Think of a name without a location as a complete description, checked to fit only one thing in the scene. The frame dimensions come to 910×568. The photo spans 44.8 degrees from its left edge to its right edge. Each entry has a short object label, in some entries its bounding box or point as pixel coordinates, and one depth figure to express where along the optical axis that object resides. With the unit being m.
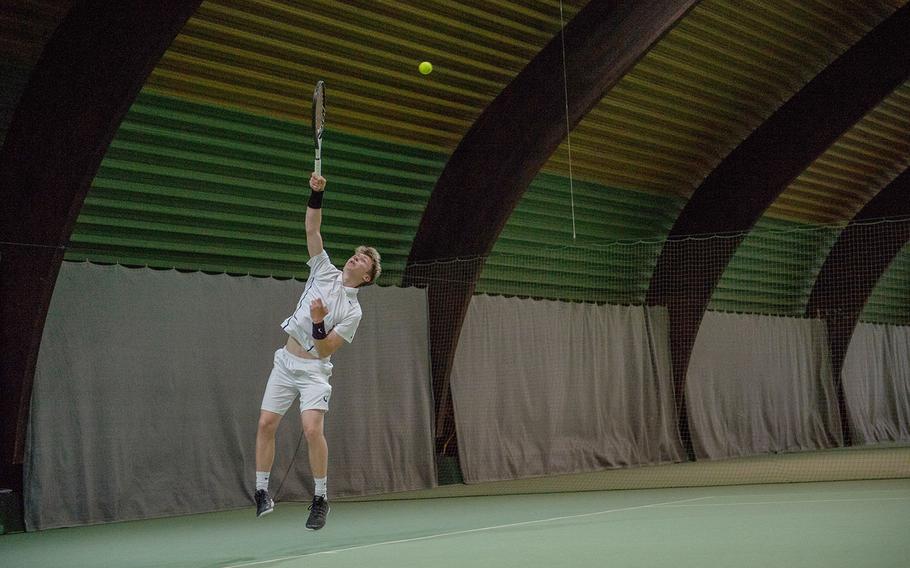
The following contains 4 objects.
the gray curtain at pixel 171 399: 9.34
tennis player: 7.20
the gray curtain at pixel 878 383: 19.56
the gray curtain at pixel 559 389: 13.49
